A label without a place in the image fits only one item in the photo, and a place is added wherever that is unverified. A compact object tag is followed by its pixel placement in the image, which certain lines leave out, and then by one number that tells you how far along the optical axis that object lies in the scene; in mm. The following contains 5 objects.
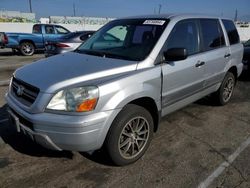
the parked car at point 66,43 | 7222
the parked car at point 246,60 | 5791
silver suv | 2050
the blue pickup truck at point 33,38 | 11105
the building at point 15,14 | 33883
